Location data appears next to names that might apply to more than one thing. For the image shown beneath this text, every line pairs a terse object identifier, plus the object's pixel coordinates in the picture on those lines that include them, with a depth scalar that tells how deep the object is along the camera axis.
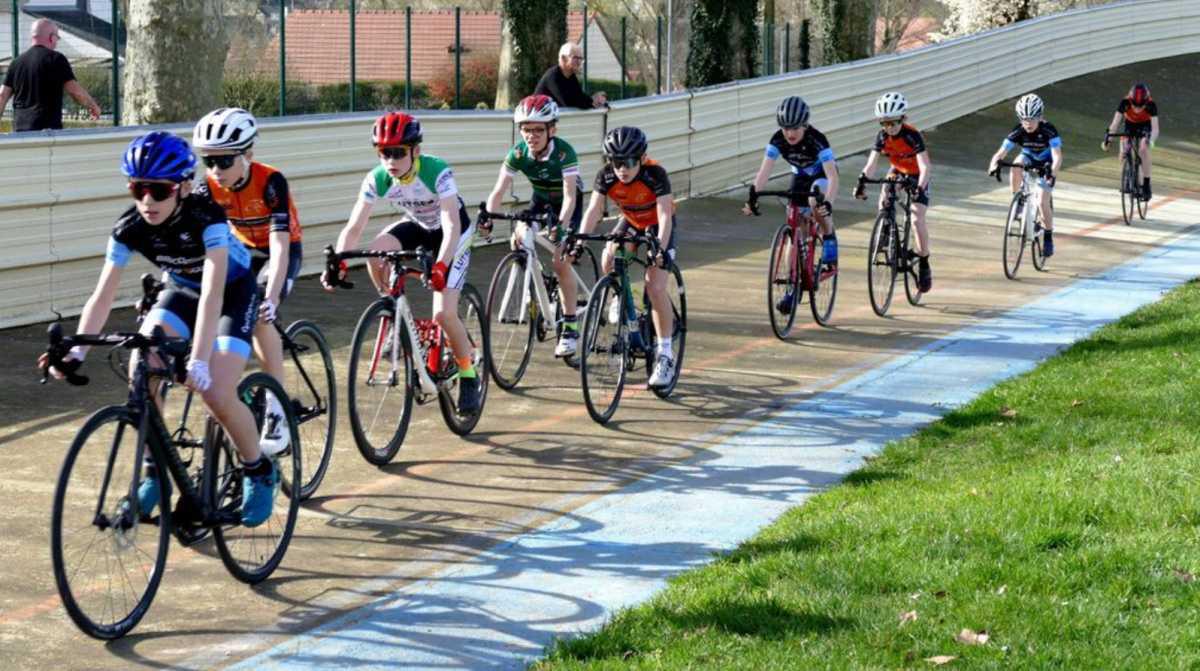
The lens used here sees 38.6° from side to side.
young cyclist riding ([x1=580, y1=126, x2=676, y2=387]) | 11.09
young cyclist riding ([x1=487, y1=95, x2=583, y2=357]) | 11.74
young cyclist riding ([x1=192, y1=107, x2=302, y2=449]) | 7.94
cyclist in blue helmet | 6.55
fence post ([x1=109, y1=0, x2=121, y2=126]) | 17.94
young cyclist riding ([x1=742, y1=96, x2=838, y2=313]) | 13.86
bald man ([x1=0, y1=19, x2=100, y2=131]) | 14.79
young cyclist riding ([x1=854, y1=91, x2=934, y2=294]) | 15.46
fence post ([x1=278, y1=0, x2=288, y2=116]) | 19.91
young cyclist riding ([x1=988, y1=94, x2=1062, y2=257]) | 17.95
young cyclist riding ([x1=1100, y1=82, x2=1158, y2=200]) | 22.69
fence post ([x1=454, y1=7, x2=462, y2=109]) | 24.38
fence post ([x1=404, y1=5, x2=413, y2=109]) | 22.62
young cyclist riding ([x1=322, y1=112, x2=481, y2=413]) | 9.44
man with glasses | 17.98
